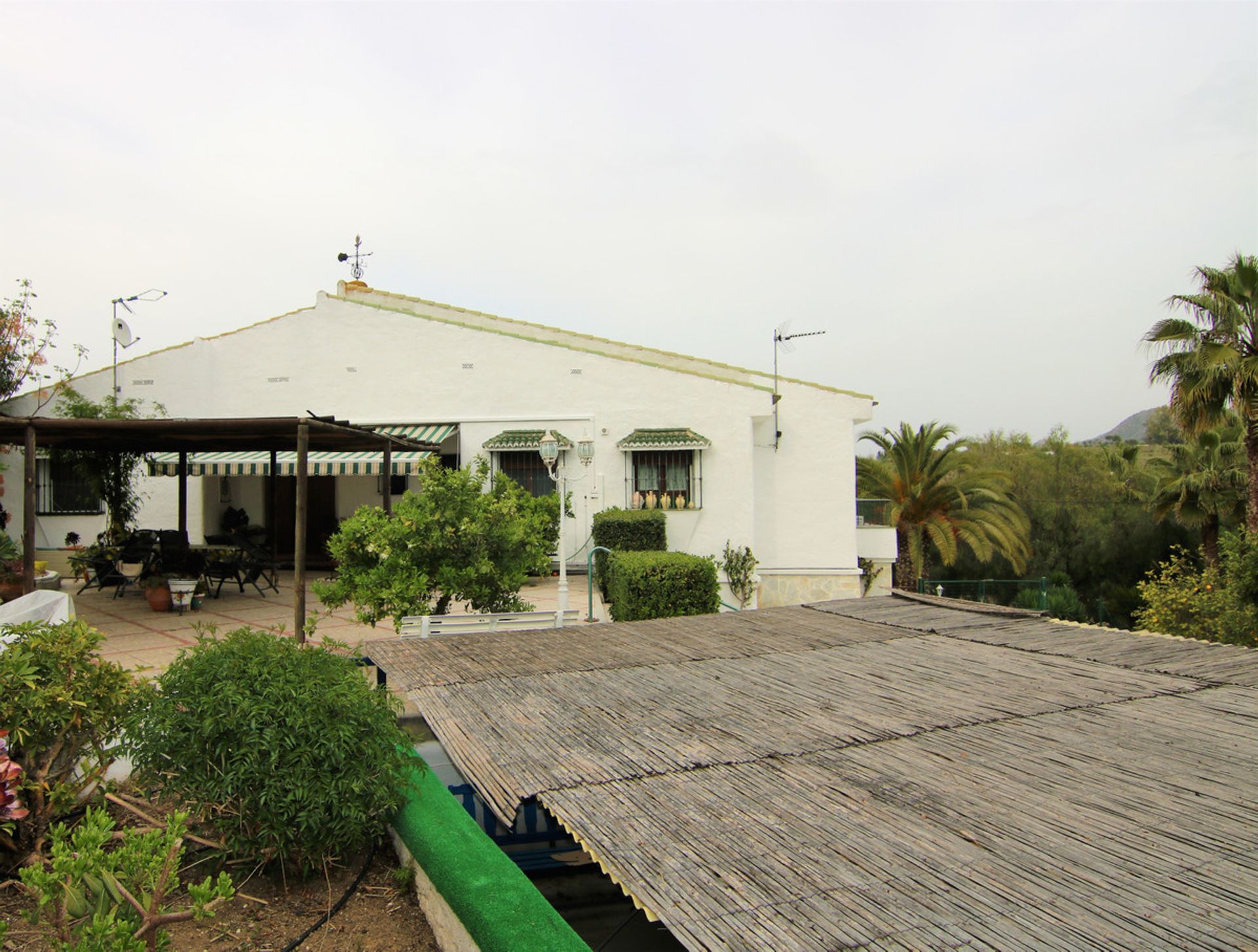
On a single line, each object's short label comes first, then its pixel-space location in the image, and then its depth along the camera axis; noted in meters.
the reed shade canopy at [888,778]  2.91
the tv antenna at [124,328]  20.27
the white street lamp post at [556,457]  11.16
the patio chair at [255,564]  16.11
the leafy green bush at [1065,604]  29.53
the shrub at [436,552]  9.59
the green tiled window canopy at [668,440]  19.19
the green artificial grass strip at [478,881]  3.11
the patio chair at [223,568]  15.73
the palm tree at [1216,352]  17.41
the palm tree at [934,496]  27.75
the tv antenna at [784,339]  20.91
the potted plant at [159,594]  13.74
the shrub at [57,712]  4.47
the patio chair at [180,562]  14.56
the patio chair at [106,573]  15.34
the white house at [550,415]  19.59
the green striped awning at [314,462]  18.89
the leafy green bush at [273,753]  4.07
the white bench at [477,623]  8.98
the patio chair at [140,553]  14.68
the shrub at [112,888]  2.70
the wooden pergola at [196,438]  9.38
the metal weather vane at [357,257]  24.47
